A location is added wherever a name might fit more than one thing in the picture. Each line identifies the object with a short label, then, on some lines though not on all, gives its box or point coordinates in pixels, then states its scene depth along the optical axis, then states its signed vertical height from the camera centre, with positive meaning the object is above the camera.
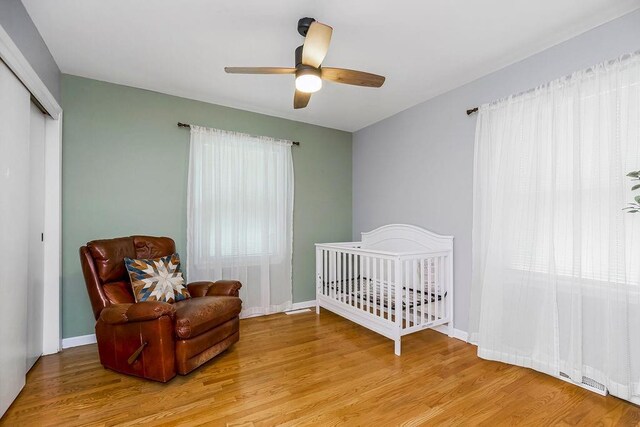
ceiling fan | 1.83 +0.97
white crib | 2.77 -0.75
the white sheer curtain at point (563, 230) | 1.93 -0.09
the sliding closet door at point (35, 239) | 2.33 -0.19
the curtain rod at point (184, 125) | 3.31 +0.98
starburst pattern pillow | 2.52 -0.55
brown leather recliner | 2.14 -0.80
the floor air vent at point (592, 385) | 2.03 -1.14
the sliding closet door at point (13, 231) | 1.78 -0.10
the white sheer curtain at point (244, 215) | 3.37 +0.01
